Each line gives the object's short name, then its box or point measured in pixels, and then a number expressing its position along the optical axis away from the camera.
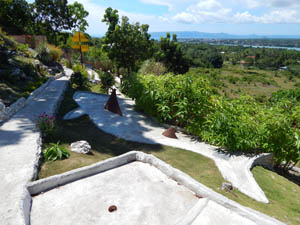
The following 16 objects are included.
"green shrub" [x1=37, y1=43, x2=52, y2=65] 19.36
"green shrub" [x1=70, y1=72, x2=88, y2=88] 16.44
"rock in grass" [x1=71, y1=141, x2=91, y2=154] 6.34
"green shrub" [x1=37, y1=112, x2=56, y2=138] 6.85
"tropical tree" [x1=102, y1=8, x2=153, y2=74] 21.09
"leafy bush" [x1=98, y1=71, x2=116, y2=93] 16.31
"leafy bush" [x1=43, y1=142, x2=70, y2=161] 5.61
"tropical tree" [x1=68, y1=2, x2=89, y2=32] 36.41
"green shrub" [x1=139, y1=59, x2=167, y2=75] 21.33
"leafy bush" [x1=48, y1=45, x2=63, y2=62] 20.77
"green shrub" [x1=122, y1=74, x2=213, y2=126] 9.18
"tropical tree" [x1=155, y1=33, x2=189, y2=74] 33.47
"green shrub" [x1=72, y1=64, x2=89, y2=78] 18.63
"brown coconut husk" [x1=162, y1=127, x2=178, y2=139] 8.95
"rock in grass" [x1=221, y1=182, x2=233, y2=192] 5.29
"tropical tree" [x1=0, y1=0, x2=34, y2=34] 31.73
